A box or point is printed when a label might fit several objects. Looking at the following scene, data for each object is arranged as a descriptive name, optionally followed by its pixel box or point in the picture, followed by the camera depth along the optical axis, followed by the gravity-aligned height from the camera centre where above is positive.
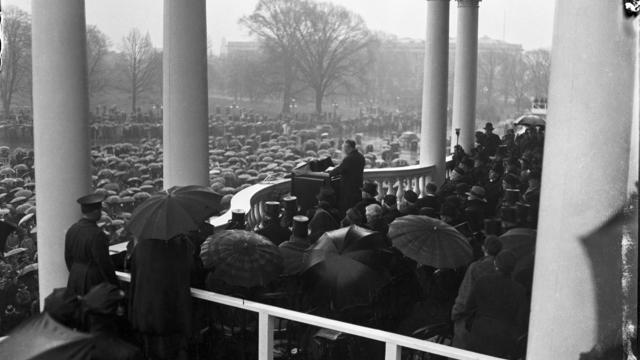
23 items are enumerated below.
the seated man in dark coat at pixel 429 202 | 13.94 -1.87
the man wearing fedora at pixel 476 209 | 13.51 -1.94
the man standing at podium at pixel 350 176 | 18.48 -1.85
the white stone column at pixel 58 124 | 10.41 -0.35
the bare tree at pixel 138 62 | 61.50 +3.32
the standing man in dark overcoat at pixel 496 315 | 7.70 -2.24
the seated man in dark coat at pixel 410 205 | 13.34 -1.91
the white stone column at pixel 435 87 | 24.70 +0.63
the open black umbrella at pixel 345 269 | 8.71 -2.03
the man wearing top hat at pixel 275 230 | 11.90 -2.09
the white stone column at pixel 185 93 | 12.45 +0.16
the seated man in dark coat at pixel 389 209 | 12.39 -1.89
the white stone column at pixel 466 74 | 30.12 +1.35
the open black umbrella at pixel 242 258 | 8.93 -1.95
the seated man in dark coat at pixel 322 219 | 11.91 -2.04
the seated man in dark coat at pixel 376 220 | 11.69 -1.88
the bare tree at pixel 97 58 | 57.88 +3.44
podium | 17.00 -1.92
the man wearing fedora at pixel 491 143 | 27.73 -1.43
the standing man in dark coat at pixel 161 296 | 8.44 -2.27
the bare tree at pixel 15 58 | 44.75 +2.67
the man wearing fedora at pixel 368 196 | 13.06 -1.83
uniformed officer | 8.95 -1.91
